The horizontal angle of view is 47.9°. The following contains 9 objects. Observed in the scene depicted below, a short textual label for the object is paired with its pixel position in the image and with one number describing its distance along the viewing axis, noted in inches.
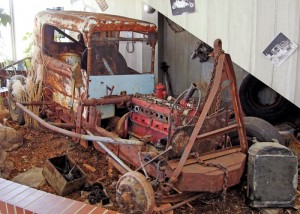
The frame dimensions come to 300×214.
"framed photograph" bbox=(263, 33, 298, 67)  182.7
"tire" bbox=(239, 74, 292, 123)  237.3
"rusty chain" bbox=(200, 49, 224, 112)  133.8
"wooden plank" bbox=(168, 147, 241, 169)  136.4
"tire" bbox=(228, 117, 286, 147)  170.6
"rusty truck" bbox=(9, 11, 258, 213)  130.8
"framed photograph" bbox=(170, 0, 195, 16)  219.3
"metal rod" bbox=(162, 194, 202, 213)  129.0
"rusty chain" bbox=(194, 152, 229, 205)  132.0
